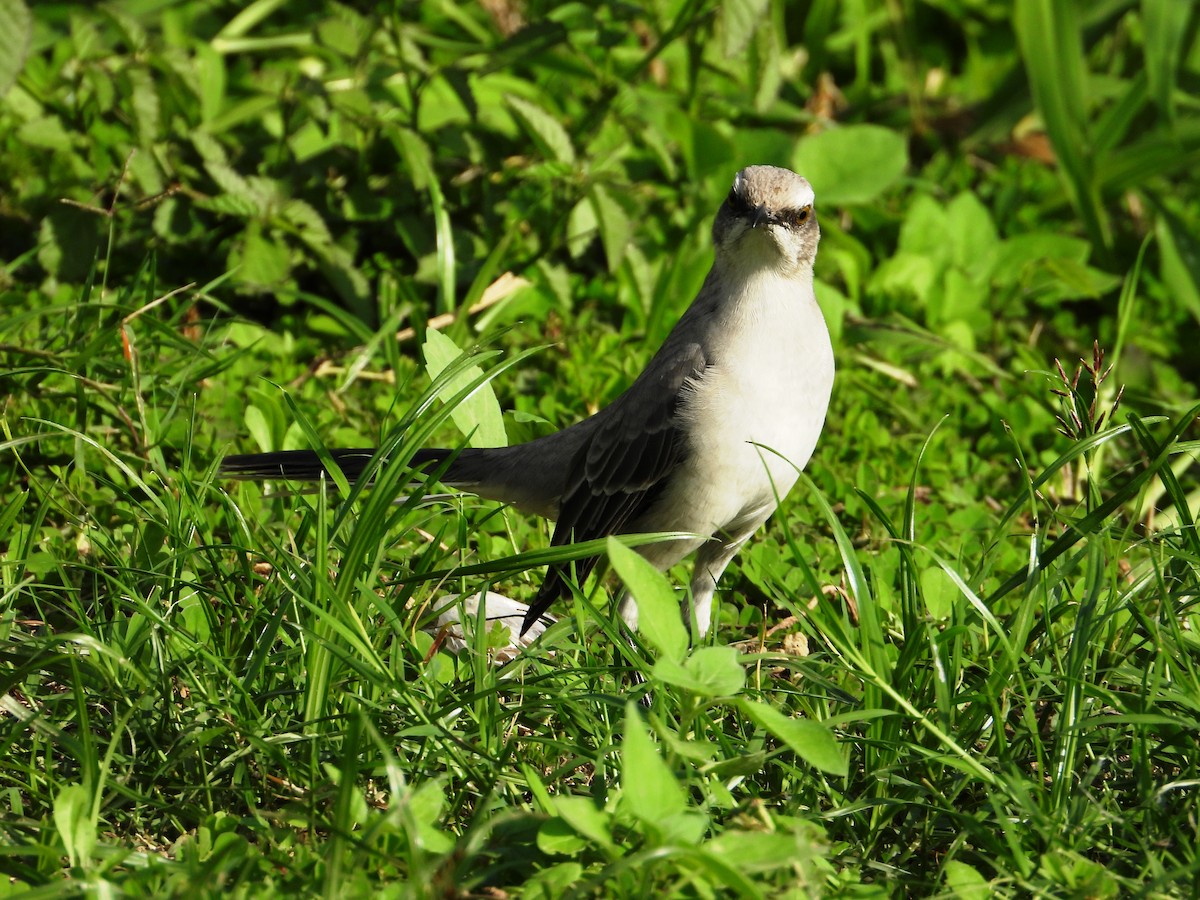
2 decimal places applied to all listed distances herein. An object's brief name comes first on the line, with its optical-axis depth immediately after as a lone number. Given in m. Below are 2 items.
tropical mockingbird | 7.80
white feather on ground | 7.76
